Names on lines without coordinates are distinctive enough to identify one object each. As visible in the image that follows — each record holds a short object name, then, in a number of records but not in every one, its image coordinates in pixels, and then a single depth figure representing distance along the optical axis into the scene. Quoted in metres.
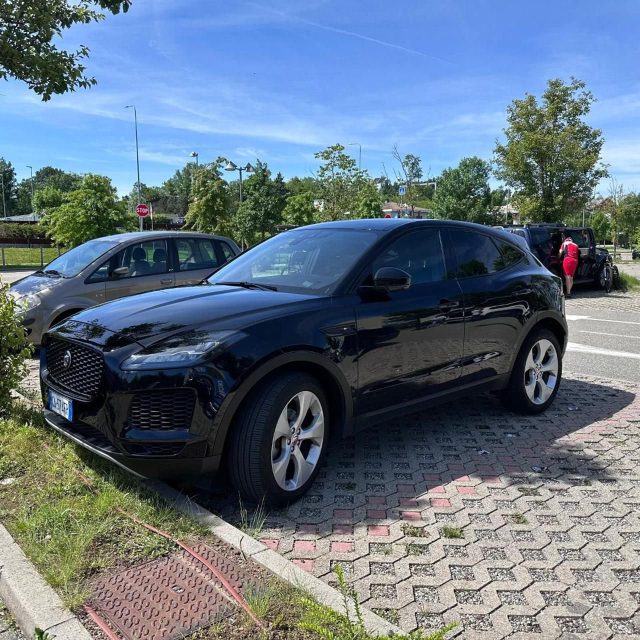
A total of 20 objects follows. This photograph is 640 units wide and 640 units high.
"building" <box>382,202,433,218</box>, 35.88
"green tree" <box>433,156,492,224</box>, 62.84
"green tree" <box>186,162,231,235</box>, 38.12
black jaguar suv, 3.12
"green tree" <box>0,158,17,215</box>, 104.43
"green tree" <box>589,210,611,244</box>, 73.76
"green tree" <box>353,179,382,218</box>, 32.15
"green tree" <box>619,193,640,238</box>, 50.94
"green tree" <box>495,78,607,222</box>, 23.69
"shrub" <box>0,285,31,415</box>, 4.64
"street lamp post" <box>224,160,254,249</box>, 28.60
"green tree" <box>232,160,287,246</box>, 51.47
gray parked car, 7.58
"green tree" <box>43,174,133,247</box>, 24.61
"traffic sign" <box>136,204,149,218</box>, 27.46
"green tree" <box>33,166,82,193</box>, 120.94
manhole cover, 2.37
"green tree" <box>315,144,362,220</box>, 29.97
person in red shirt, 15.45
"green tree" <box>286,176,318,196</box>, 77.31
